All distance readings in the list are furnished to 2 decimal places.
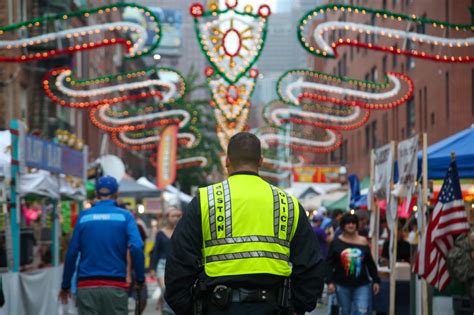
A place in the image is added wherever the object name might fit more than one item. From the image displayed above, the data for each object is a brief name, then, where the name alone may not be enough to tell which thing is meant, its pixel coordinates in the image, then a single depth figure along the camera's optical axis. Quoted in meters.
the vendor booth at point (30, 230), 14.24
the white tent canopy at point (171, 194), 38.12
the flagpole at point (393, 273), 14.27
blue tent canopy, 13.77
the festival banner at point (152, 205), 36.08
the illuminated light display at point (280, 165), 58.83
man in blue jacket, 10.34
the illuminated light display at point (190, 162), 64.19
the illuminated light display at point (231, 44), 26.45
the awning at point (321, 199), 39.18
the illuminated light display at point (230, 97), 34.09
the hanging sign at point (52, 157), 15.26
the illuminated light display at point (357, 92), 26.35
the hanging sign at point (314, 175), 54.41
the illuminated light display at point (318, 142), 43.75
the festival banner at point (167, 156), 40.97
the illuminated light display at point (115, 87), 25.62
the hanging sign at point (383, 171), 15.99
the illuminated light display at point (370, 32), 17.30
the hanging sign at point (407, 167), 14.08
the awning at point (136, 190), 30.98
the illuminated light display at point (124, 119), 36.53
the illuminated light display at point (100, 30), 17.77
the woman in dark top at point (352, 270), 13.61
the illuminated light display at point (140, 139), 44.49
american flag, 12.13
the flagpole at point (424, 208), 13.16
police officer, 6.29
